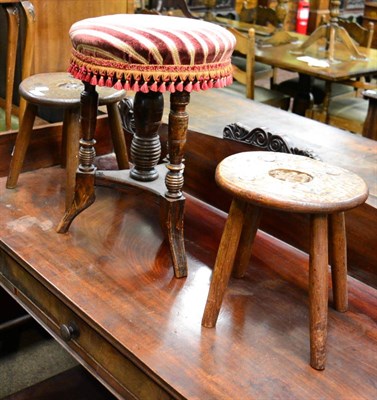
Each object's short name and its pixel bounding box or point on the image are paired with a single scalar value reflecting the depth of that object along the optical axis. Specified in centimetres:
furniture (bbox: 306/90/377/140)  360
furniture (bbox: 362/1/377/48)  614
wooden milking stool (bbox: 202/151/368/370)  123
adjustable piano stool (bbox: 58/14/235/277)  140
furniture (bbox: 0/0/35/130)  243
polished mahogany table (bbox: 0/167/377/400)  128
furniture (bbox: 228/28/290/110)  365
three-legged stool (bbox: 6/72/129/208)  186
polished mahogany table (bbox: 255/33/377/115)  365
